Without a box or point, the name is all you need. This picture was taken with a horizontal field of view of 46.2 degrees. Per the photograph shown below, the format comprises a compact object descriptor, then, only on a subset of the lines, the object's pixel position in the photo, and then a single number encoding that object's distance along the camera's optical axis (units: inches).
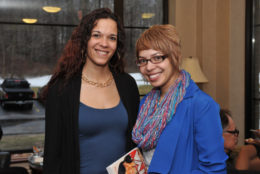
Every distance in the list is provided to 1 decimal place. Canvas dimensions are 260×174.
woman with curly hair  61.4
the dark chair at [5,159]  136.3
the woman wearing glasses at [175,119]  46.8
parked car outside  172.2
